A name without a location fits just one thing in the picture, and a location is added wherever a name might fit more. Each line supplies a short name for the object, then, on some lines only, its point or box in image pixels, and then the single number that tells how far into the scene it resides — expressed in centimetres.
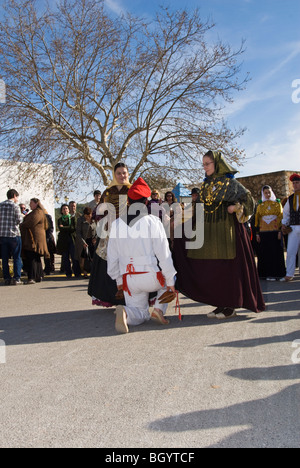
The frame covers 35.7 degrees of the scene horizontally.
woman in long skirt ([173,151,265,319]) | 566
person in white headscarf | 1008
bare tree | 1498
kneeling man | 539
